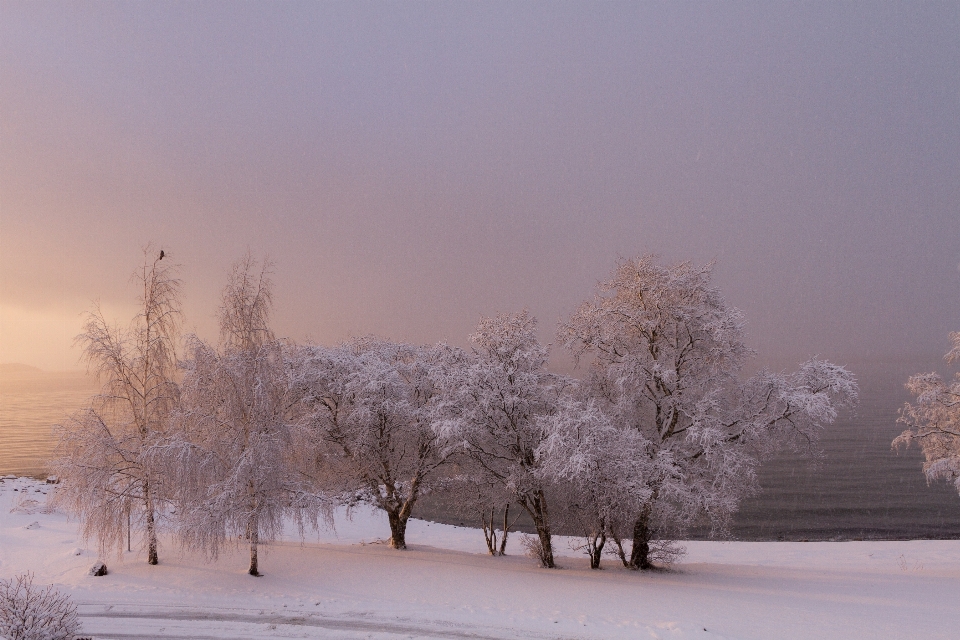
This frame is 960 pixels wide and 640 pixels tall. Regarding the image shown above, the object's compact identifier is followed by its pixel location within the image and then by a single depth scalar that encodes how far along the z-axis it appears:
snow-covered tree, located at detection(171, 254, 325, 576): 15.70
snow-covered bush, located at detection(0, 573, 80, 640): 9.67
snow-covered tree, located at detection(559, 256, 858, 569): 17.98
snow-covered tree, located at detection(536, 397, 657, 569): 16.58
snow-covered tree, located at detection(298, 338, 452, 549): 21.03
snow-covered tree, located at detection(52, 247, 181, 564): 16.53
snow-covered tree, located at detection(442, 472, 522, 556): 21.17
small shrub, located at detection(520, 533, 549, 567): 20.77
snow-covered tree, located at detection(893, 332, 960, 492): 21.77
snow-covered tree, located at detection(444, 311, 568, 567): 18.80
